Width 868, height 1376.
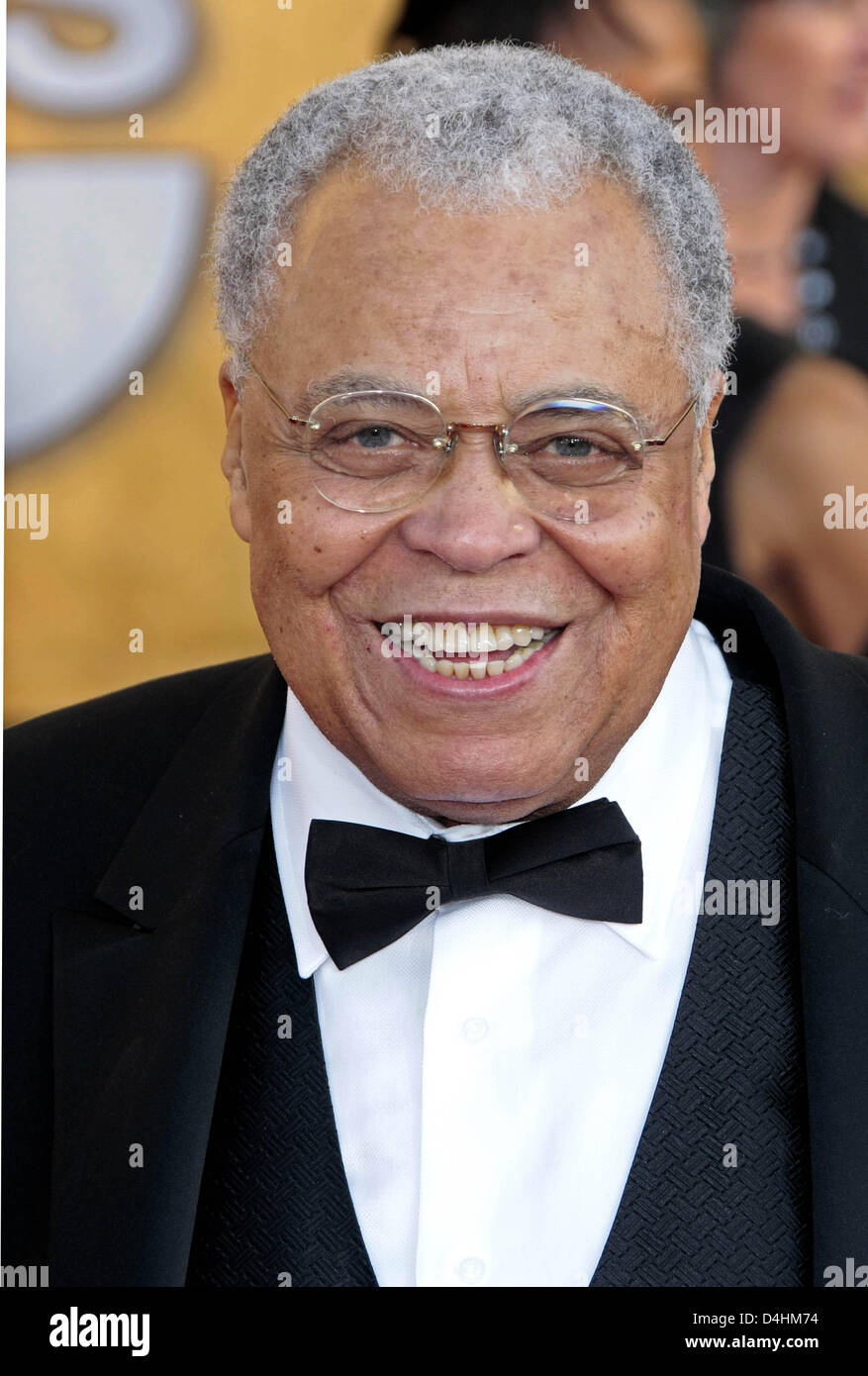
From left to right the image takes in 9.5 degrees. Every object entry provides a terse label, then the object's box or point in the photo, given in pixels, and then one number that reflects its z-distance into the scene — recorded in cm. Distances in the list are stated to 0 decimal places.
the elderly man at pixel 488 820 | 173
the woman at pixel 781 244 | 196
